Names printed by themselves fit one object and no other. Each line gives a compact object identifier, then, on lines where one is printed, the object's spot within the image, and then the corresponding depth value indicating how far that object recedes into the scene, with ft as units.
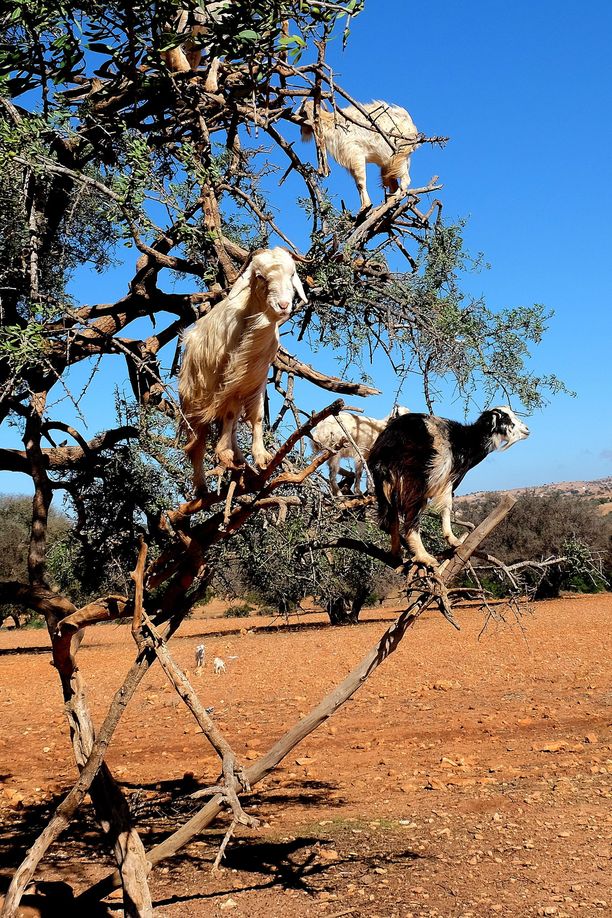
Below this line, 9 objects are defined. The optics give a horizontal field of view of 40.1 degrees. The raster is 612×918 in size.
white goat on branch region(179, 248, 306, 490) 12.33
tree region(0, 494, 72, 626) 89.81
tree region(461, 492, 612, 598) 96.48
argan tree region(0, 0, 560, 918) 14.02
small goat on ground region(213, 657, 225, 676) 51.05
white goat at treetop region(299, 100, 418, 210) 25.66
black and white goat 18.26
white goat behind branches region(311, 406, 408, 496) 27.86
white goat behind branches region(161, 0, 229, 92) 14.55
